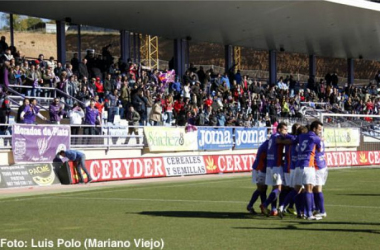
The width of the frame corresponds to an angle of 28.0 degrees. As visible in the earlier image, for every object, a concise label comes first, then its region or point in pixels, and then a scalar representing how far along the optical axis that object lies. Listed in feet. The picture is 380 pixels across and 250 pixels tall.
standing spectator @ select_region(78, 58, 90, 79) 110.52
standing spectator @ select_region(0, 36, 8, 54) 103.34
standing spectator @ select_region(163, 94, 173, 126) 112.75
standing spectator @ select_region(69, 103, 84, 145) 93.60
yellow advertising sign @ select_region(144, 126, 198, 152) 102.42
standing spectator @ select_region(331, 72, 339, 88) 176.62
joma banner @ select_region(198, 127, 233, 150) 110.42
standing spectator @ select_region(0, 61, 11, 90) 92.58
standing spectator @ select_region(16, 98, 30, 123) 85.64
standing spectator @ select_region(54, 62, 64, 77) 107.04
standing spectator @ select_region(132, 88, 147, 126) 107.40
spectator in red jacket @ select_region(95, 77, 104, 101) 109.19
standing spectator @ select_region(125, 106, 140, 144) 104.22
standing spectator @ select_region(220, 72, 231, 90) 138.51
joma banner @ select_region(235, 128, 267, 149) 116.98
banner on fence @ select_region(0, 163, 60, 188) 77.87
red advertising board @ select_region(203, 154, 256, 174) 106.52
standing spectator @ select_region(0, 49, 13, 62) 98.78
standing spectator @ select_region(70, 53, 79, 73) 112.57
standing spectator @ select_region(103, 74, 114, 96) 109.40
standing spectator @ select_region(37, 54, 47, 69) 105.21
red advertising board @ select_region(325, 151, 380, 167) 123.13
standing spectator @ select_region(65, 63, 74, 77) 105.60
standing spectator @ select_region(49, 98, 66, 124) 92.58
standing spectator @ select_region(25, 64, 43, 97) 99.45
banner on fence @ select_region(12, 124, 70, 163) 82.64
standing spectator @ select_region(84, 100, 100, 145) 95.81
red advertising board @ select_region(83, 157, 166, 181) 88.28
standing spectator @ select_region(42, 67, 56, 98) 101.65
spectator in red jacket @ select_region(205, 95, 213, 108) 124.06
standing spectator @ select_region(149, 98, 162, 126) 108.47
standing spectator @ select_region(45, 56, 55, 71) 106.21
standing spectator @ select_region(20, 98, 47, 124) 86.07
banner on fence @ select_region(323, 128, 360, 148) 128.52
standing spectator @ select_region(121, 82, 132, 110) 108.68
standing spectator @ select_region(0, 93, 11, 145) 87.14
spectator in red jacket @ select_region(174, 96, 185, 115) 116.26
